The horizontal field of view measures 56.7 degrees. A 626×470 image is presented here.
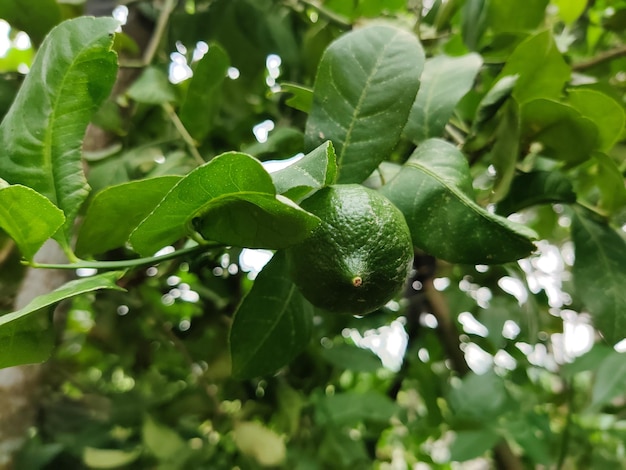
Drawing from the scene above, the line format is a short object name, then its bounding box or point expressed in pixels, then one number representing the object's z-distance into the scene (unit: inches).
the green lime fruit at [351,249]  12.4
